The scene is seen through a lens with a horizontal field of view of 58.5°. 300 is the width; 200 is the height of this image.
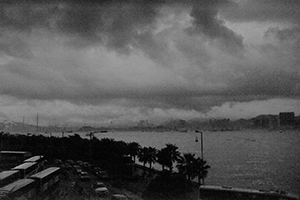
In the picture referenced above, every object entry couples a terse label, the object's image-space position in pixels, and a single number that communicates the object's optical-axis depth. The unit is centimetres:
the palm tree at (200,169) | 4816
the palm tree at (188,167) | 4838
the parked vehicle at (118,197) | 3055
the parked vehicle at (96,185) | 3851
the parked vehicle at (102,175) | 4878
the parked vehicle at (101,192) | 3397
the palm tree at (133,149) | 7438
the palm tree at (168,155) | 5688
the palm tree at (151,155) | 6469
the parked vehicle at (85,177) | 4547
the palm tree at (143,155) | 6526
